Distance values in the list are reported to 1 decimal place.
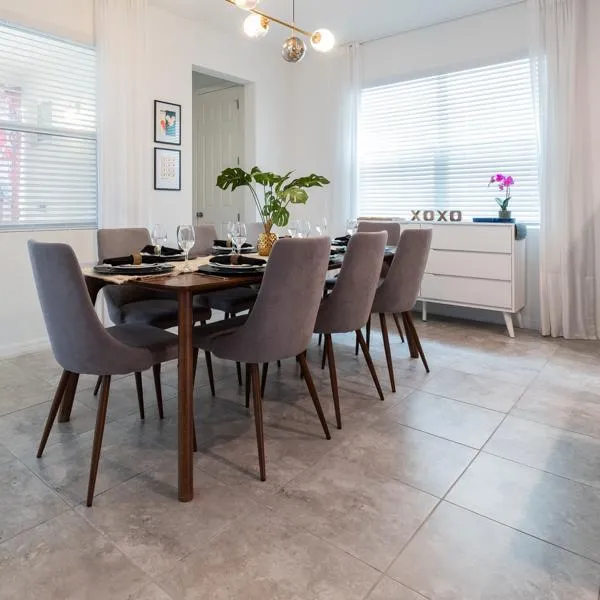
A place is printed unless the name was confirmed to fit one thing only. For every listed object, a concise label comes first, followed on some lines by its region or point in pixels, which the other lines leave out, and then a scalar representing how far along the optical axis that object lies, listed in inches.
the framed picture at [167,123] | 164.9
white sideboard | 152.9
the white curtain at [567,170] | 145.9
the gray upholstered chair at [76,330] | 62.4
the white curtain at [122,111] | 145.1
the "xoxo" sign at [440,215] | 170.1
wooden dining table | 65.7
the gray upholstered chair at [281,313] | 68.9
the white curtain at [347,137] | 192.2
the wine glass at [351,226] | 134.6
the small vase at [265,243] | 104.4
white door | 209.5
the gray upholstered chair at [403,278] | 108.4
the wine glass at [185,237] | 81.0
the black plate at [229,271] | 76.1
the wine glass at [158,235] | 86.4
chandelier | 111.7
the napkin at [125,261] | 80.8
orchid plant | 157.3
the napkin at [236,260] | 85.4
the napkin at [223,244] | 115.9
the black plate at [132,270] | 74.8
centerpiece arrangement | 99.7
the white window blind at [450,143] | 163.9
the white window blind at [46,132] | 131.3
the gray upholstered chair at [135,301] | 99.5
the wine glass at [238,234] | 99.8
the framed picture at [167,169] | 167.3
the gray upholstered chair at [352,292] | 88.7
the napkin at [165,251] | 93.4
